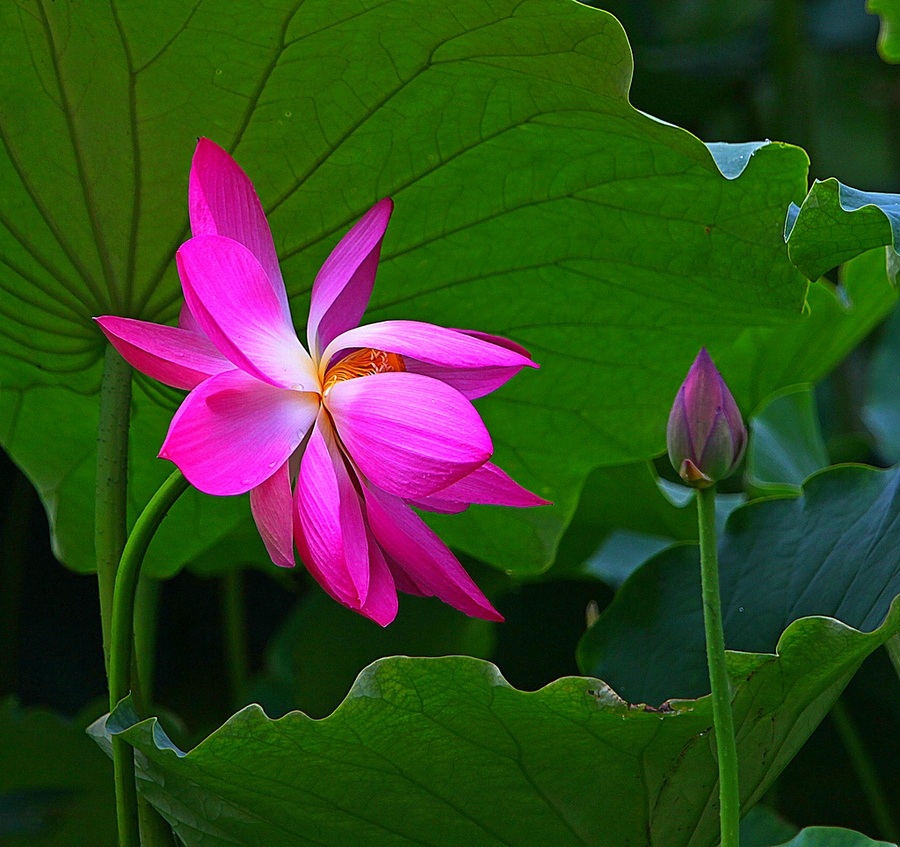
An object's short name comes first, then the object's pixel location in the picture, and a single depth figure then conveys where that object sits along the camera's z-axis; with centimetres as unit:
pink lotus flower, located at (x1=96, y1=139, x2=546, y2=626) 338
